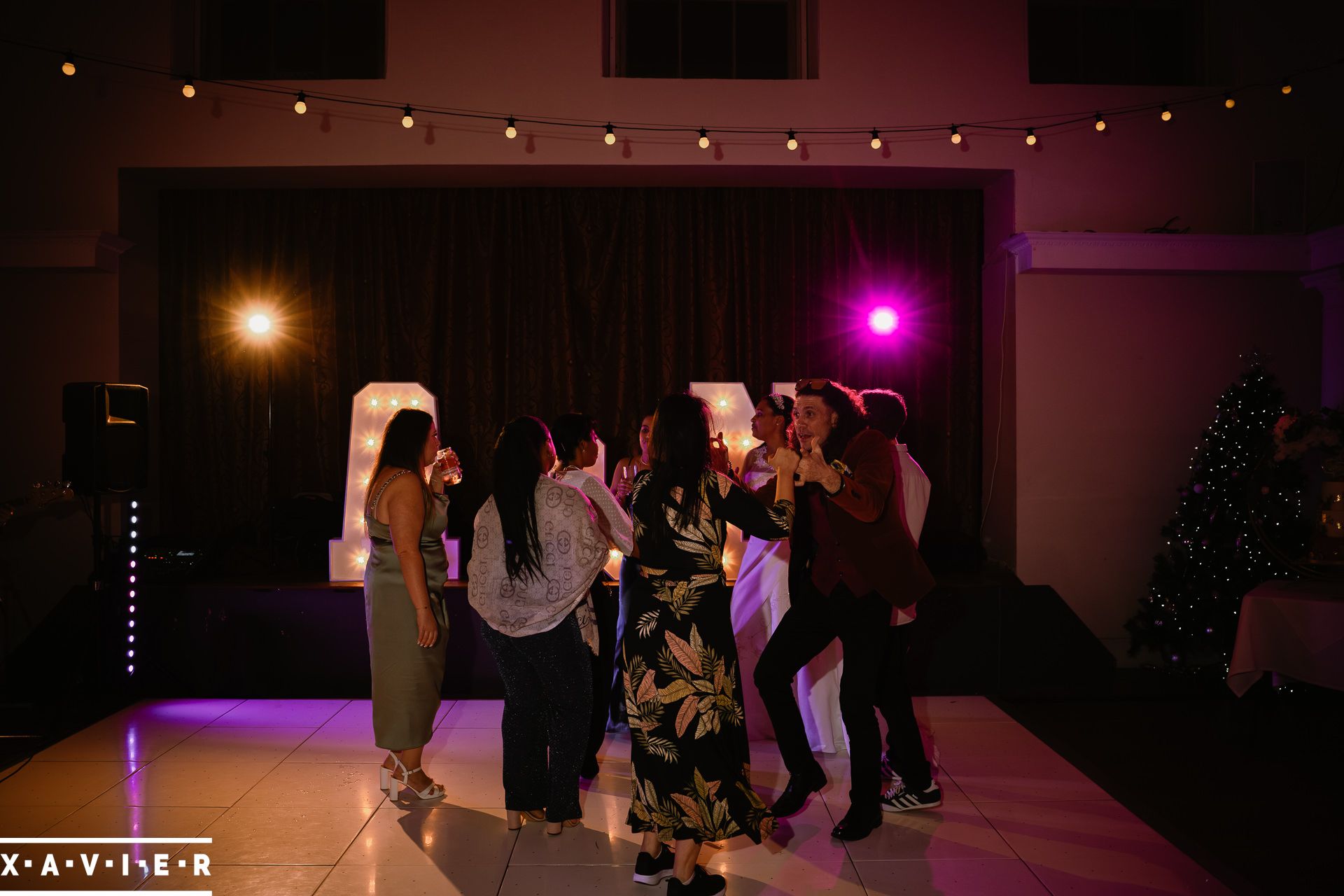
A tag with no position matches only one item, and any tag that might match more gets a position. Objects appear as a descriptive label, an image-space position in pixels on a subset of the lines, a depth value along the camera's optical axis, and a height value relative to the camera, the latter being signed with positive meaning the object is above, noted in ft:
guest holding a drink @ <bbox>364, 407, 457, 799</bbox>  11.46 -2.03
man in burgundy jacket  10.54 -1.70
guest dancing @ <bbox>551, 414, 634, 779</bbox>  10.76 -1.02
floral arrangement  14.65 +0.00
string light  19.36 +6.55
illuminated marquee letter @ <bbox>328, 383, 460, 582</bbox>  18.37 -0.47
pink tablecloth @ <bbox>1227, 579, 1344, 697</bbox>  13.19 -2.86
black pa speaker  16.62 -0.13
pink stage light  21.56 +2.61
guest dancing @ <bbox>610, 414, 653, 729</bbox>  14.61 -0.73
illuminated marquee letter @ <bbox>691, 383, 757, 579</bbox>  18.67 +0.44
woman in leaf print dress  9.23 -2.04
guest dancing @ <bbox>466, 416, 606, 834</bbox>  10.28 -1.81
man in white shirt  11.64 -3.52
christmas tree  17.60 -1.70
